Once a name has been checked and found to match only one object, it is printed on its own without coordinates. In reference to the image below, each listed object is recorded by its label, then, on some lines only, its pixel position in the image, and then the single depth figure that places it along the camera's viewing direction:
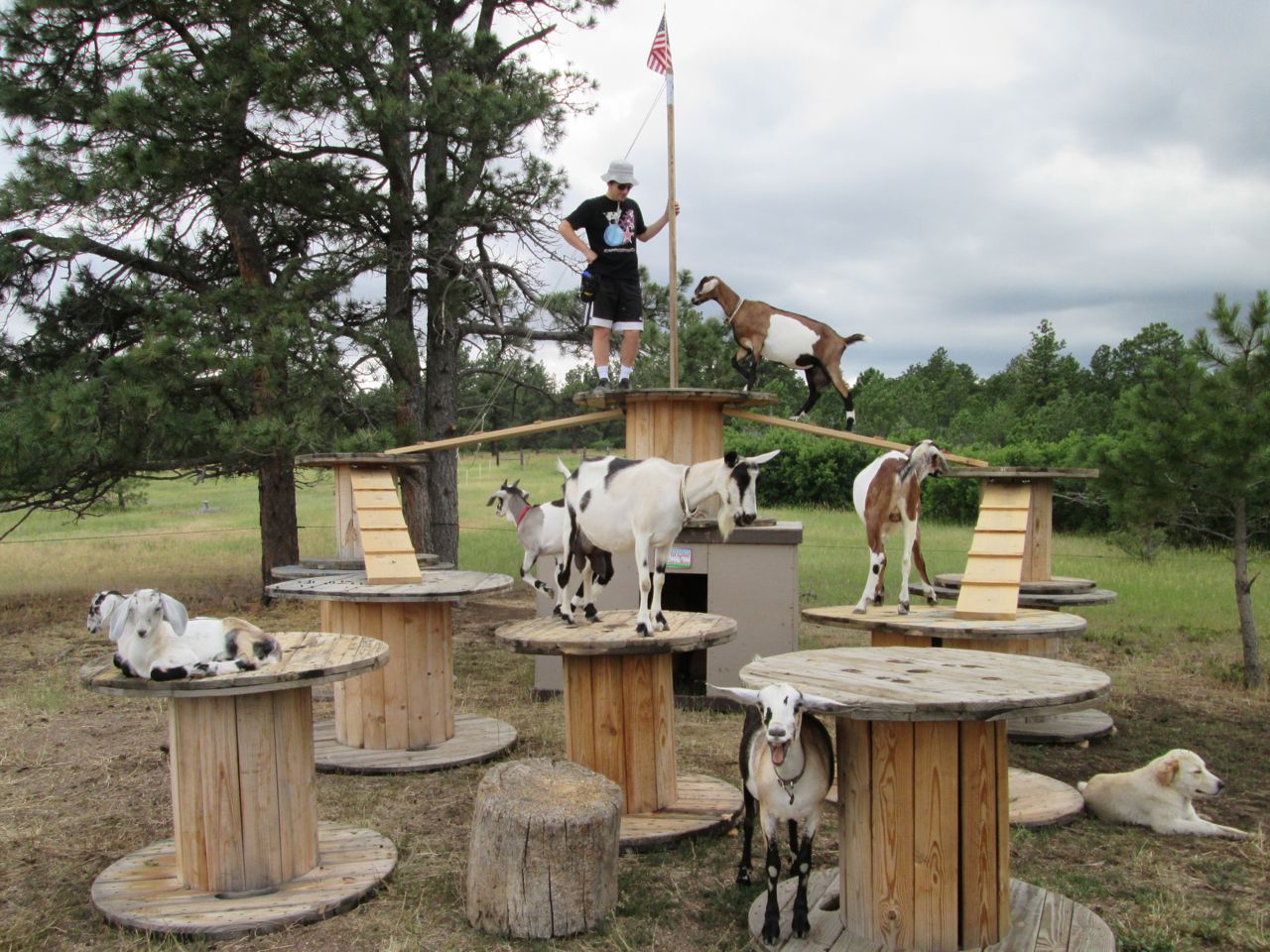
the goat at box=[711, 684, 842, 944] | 3.42
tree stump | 3.87
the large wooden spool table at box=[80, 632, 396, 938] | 3.94
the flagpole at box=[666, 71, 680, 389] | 6.24
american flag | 6.35
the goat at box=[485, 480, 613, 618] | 5.42
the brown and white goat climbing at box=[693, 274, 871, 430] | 6.00
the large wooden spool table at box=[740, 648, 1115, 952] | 3.47
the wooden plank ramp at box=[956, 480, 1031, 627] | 5.30
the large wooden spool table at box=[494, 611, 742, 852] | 4.96
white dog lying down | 5.00
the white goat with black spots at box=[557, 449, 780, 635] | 4.66
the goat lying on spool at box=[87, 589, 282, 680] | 3.85
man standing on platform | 6.43
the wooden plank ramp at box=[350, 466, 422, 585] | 6.40
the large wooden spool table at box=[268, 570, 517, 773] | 6.27
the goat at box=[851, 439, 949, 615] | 5.27
